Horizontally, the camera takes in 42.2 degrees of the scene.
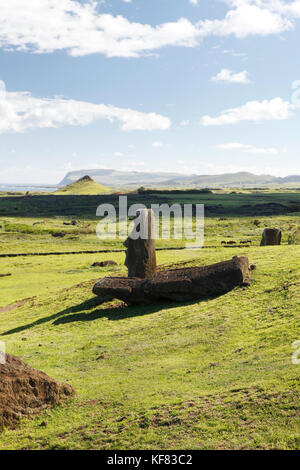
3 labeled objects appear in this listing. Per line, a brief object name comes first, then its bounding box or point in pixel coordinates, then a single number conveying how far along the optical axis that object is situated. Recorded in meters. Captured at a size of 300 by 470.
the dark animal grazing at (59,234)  87.31
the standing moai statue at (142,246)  28.94
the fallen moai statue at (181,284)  24.70
